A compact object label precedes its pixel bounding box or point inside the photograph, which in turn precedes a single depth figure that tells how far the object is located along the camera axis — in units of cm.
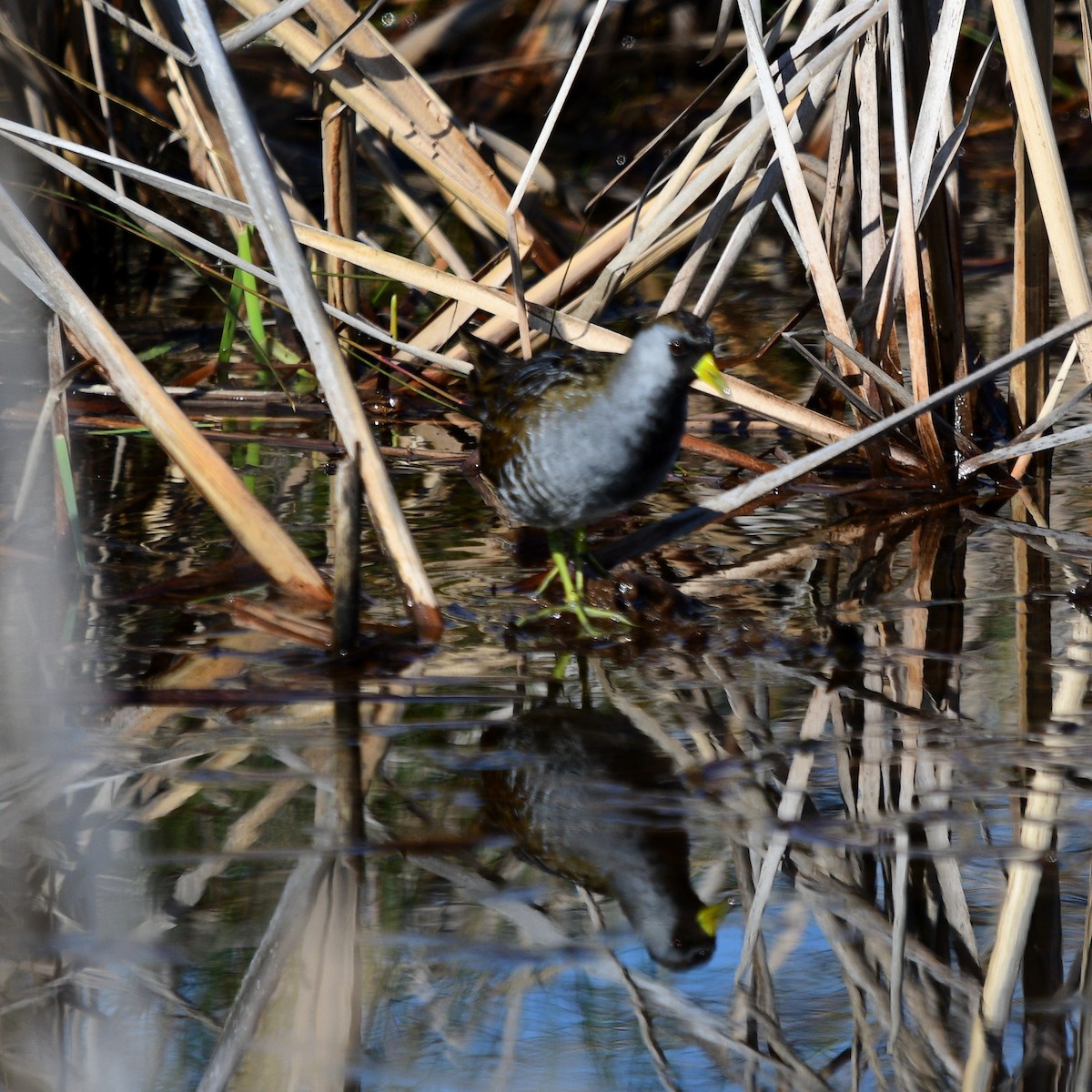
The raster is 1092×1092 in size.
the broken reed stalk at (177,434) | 618
